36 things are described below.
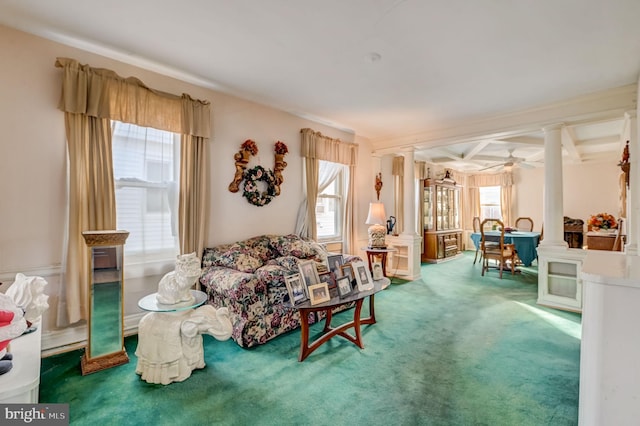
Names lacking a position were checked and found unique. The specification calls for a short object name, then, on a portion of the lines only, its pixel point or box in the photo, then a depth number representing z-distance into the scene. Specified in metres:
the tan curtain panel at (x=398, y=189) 6.04
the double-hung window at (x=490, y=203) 8.44
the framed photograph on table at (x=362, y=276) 2.58
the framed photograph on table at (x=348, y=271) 2.55
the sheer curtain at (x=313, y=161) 4.23
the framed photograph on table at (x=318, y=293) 2.26
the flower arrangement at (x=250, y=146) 3.57
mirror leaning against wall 2.15
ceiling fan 5.51
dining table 5.47
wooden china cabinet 6.76
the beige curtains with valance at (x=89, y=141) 2.37
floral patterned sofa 2.49
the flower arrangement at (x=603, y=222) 5.13
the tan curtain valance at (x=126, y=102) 2.36
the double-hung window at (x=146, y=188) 2.72
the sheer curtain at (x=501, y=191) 8.02
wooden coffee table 2.23
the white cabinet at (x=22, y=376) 1.04
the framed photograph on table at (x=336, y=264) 2.51
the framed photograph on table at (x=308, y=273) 2.34
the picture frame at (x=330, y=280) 2.46
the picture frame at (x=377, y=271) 3.19
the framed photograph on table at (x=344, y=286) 2.43
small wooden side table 4.50
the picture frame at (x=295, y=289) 2.23
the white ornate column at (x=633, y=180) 3.16
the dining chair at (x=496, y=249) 5.23
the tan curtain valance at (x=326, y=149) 4.25
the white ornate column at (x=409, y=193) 5.14
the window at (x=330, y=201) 4.73
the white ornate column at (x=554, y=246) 3.69
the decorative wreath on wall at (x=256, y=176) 3.53
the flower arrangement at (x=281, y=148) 3.89
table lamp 4.67
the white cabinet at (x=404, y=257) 5.04
